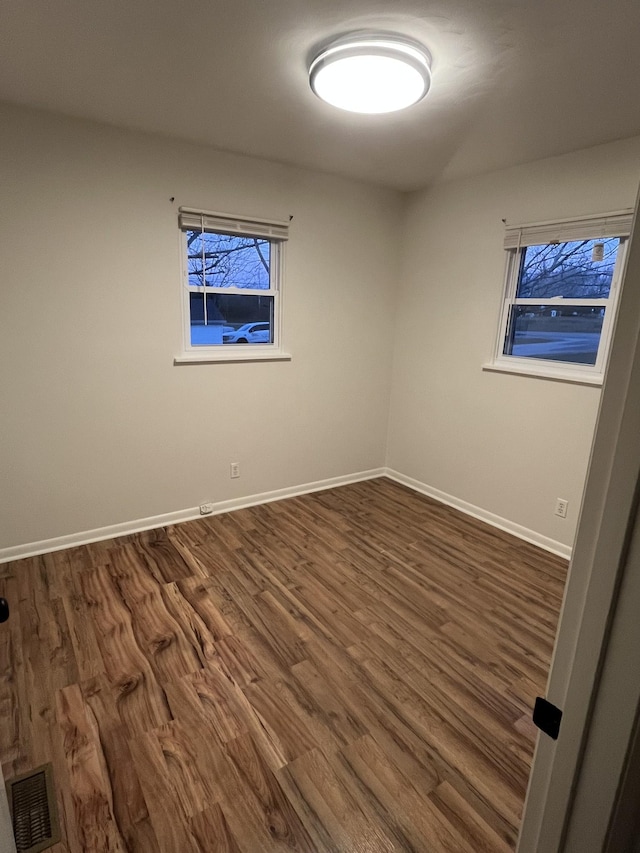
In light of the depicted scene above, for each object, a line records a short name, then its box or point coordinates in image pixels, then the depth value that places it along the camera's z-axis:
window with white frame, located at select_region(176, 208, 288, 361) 3.07
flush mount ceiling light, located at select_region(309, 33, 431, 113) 1.71
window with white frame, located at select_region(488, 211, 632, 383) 2.72
